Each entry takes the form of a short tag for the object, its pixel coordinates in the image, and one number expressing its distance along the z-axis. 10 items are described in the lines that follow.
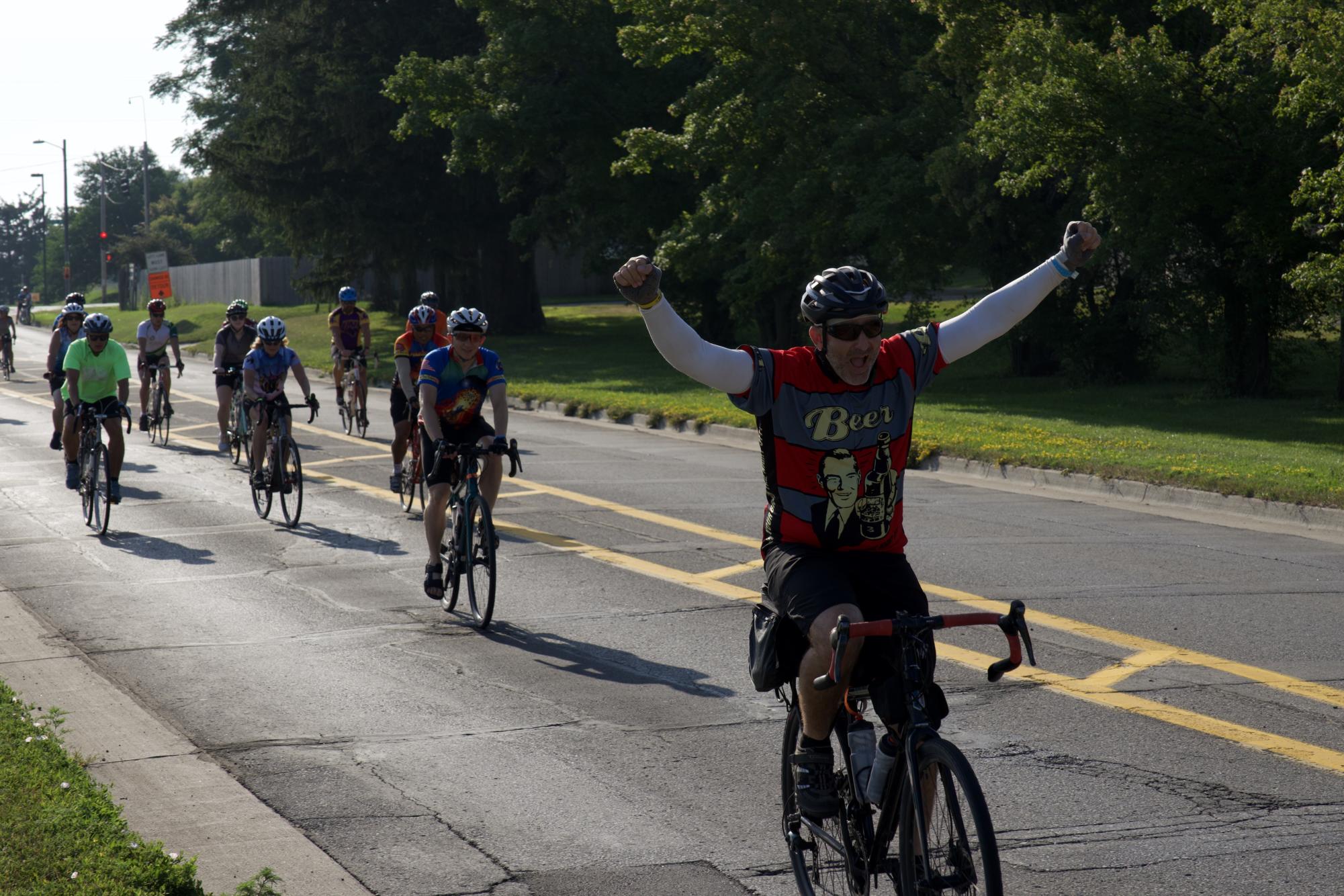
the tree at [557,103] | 35.91
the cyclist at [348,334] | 20.89
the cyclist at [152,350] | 21.36
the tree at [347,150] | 42.56
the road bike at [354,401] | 20.95
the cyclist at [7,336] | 38.31
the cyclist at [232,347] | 18.41
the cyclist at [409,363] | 14.02
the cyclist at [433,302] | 15.31
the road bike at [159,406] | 21.31
